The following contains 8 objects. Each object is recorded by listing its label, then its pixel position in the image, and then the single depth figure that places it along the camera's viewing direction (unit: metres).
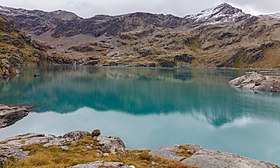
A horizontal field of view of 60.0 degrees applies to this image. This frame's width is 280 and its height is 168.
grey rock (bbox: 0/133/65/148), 24.50
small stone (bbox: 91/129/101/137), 32.00
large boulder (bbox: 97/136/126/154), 25.13
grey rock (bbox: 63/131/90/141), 30.12
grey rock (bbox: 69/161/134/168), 14.20
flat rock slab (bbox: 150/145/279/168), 20.43
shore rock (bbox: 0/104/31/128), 49.88
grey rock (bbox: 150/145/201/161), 25.63
